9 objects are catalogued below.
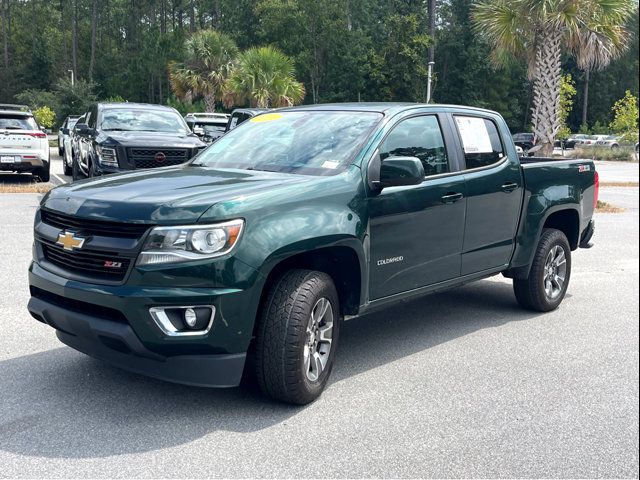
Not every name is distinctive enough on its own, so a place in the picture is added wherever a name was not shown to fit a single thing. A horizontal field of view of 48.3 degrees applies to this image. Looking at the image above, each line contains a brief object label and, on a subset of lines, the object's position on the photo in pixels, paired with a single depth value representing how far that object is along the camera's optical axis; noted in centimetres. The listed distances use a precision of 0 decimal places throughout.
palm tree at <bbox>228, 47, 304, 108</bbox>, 2988
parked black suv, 1183
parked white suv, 1530
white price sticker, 581
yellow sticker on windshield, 571
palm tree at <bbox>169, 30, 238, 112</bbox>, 3559
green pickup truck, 380
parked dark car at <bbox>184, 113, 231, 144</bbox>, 2140
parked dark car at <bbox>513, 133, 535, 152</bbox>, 5626
